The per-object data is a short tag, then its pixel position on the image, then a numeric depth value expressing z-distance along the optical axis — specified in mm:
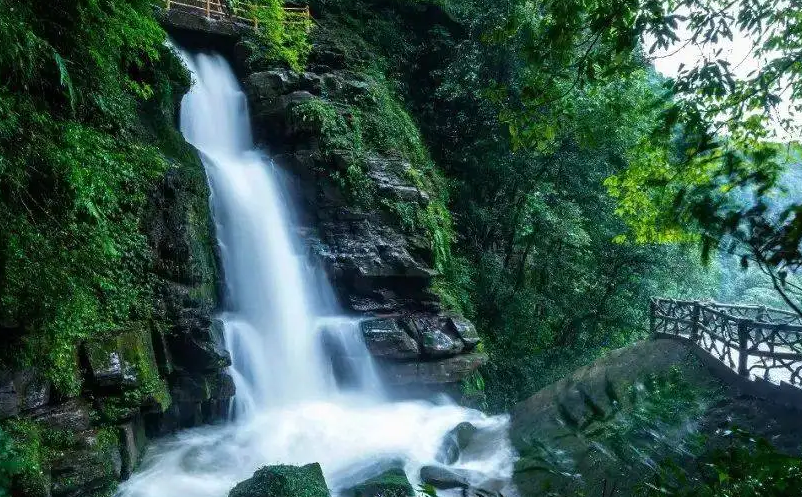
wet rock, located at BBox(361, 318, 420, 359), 11766
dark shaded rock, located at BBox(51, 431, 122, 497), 6056
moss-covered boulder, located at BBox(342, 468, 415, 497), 7199
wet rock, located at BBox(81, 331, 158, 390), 7008
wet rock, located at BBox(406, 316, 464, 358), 12125
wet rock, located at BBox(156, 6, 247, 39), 15734
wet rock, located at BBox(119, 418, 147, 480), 7246
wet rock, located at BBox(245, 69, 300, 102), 14922
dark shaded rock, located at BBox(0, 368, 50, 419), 5824
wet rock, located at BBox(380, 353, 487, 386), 11867
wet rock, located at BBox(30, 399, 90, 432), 6207
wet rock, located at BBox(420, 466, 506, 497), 7891
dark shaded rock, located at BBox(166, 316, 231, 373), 8859
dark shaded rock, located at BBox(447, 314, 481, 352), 12712
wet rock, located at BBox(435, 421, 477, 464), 9281
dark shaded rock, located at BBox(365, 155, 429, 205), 13664
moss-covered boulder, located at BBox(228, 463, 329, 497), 6215
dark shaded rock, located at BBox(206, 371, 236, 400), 9172
